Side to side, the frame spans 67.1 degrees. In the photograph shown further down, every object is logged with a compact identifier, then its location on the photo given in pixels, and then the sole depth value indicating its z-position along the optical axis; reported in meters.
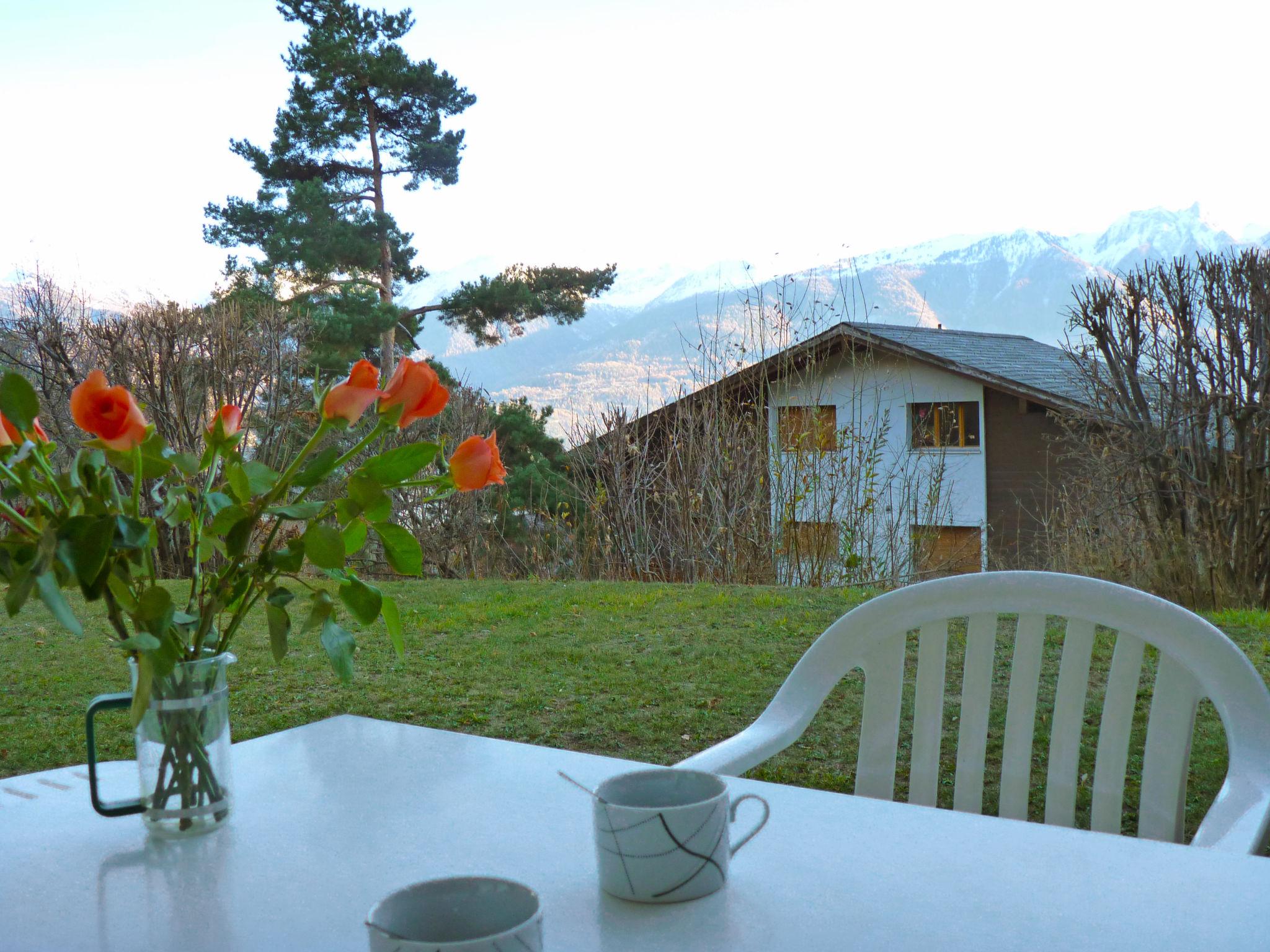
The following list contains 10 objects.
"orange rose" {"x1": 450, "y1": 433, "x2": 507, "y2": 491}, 0.81
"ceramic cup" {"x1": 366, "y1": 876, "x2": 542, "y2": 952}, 0.55
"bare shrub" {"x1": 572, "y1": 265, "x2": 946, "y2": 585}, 5.77
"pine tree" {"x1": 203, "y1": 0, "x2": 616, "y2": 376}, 11.94
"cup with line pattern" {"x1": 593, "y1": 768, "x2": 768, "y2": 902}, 0.71
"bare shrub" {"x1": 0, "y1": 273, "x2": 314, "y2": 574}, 8.22
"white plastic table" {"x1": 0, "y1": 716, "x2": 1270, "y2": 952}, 0.69
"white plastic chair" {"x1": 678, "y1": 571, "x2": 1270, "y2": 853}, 1.17
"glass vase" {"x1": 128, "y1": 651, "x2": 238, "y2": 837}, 0.83
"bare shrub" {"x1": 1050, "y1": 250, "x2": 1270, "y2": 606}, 4.84
